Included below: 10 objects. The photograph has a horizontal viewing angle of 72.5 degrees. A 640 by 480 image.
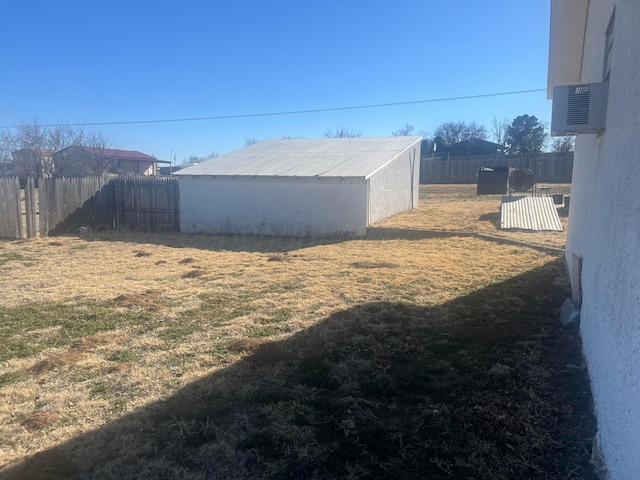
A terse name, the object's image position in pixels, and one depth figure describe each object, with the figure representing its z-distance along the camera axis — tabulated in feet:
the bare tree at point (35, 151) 99.09
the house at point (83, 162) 101.04
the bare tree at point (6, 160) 103.91
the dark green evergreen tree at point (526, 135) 177.37
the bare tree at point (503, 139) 195.29
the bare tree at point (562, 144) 143.44
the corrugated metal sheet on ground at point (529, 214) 43.21
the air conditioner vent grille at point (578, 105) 13.87
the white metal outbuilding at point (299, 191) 44.80
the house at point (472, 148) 183.11
